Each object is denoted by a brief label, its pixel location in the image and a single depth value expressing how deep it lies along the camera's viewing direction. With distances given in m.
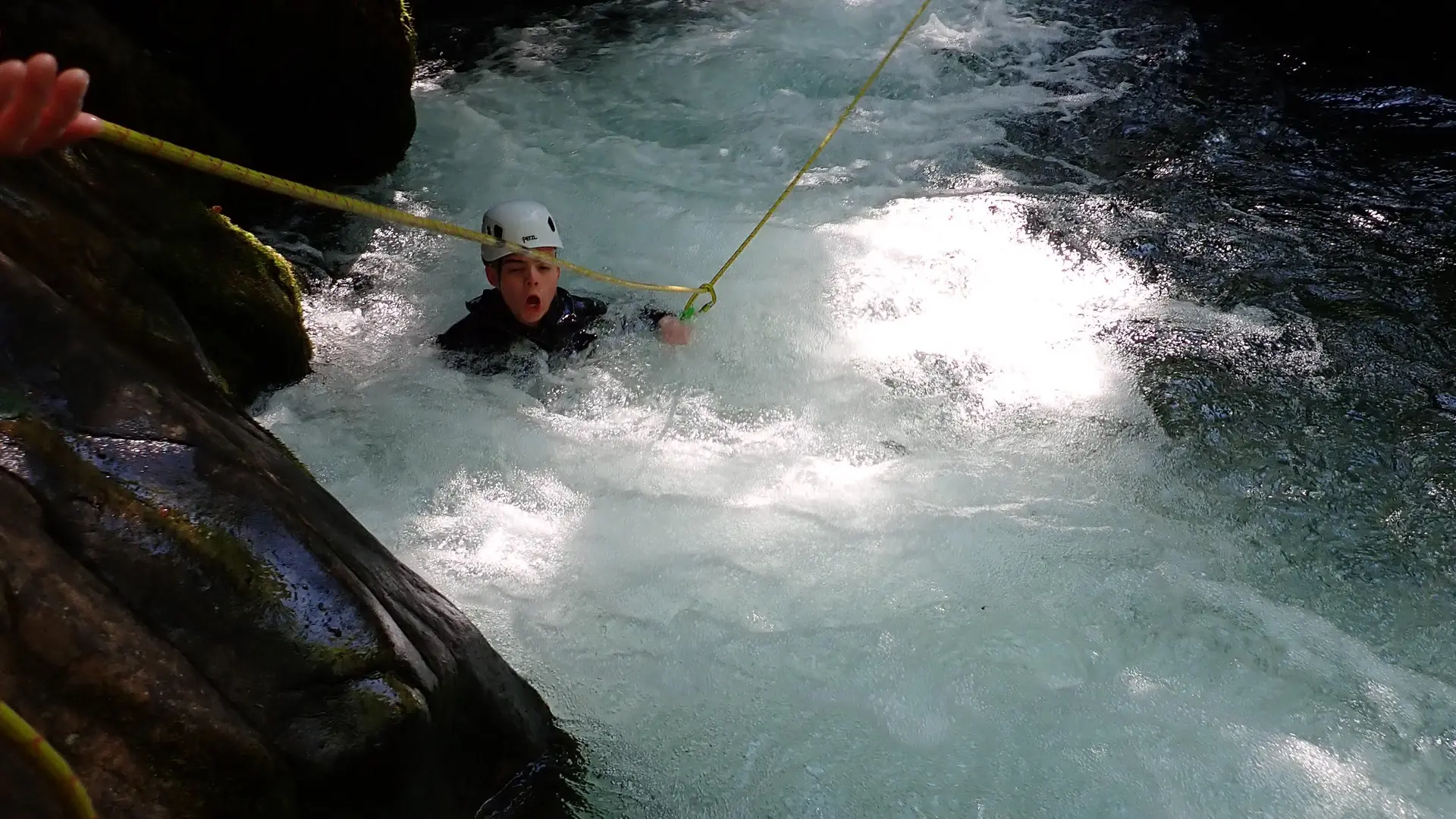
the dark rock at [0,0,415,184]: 4.69
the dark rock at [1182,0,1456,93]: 7.61
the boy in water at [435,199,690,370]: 4.36
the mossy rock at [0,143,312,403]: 2.11
